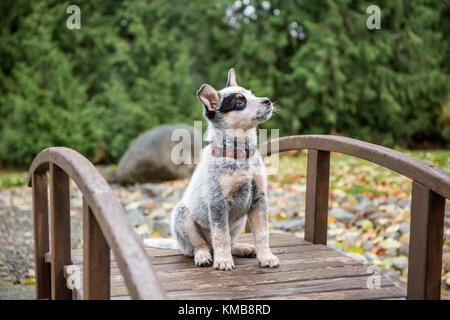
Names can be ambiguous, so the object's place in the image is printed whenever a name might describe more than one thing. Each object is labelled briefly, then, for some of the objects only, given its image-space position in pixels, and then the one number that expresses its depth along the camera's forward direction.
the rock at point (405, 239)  4.54
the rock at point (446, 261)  4.01
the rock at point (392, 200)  5.88
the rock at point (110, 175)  9.39
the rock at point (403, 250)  4.44
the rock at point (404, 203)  5.57
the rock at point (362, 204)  5.79
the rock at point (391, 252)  4.52
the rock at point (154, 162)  8.77
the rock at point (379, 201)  5.86
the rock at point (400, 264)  4.17
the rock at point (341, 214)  5.59
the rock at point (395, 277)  3.85
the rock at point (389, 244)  4.57
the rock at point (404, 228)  4.73
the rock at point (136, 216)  5.96
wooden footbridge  1.73
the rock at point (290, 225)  5.62
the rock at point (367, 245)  4.77
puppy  2.55
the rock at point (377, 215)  5.30
